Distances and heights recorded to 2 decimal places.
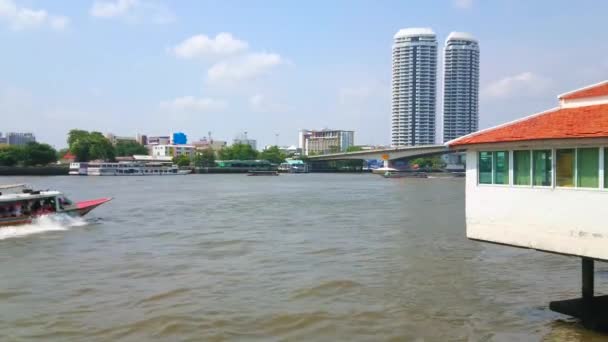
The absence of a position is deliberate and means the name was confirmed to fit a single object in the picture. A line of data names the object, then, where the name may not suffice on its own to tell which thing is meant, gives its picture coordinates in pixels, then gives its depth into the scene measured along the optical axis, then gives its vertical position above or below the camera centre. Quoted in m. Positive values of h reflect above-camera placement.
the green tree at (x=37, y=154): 110.88 +2.10
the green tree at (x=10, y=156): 108.25 +1.71
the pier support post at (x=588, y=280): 12.27 -2.42
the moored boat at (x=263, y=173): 124.88 -1.66
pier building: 9.80 -0.32
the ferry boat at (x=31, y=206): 27.36 -2.04
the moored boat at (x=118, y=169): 110.56 -0.80
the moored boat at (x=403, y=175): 114.56 -1.87
